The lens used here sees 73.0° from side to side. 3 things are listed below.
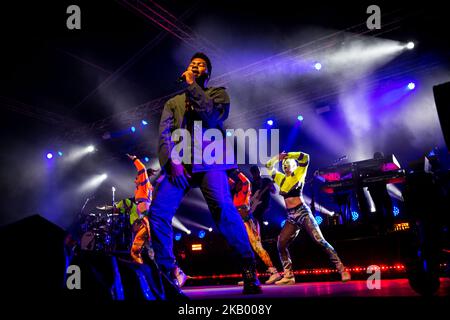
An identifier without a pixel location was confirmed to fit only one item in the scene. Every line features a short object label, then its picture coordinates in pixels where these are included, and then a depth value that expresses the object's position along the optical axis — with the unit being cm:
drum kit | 1016
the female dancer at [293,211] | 498
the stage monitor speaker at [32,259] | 156
